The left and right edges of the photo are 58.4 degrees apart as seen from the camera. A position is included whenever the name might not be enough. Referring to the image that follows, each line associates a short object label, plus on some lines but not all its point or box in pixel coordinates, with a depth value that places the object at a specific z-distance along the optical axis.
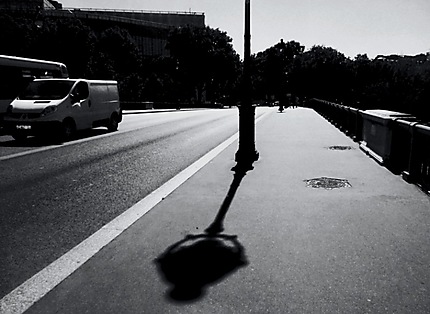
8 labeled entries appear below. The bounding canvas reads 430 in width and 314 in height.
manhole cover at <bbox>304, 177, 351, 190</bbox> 6.74
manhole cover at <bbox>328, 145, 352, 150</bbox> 11.59
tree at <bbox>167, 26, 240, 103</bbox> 60.84
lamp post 8.79
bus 15.96
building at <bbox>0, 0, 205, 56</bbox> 88.38
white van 12.28
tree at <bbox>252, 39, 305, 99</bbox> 84.75
